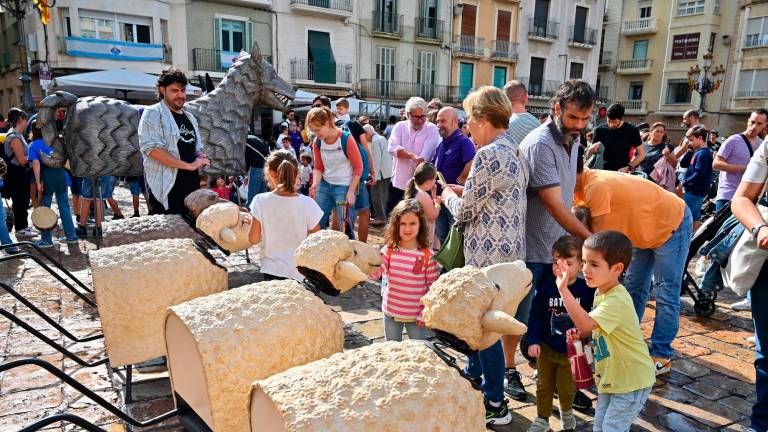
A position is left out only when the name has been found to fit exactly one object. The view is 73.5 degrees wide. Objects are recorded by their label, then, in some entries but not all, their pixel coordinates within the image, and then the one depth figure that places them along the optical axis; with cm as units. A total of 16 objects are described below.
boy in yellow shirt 231
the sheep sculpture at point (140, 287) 227
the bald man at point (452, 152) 484
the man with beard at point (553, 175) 285
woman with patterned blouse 271
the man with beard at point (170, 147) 409
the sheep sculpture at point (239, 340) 163
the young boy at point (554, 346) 267
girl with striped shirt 299
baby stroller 424
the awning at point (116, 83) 1258
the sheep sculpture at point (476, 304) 159
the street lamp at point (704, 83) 1820
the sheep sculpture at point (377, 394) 125
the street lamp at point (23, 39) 1280
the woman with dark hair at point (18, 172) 683
